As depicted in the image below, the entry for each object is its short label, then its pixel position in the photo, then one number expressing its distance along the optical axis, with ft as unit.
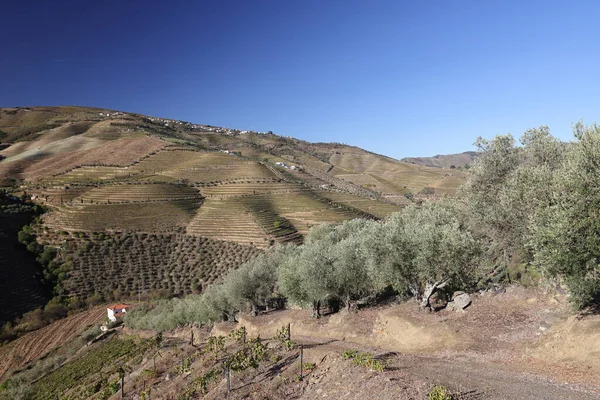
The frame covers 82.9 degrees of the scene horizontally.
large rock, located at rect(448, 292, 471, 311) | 79.25
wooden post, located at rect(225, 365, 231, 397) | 59.48
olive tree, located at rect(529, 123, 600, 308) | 48.66
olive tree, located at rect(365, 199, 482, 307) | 78.07
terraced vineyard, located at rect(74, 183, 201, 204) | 324.39
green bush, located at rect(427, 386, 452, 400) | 38.06
